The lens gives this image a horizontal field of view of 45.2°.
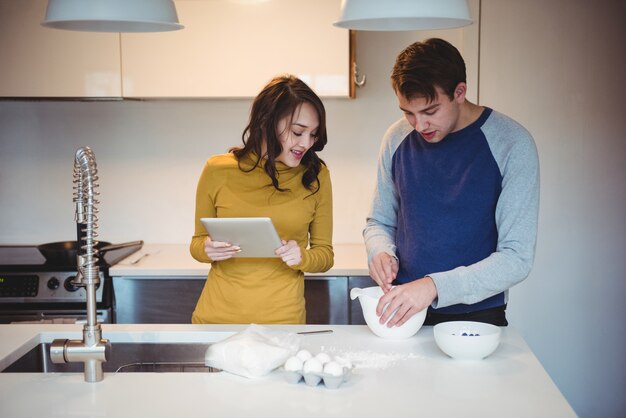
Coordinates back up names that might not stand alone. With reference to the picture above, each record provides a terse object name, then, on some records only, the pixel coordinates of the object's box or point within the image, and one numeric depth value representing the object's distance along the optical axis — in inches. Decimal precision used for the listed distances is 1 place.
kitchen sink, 79.7
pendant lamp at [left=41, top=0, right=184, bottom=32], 66.2
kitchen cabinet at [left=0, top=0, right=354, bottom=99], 122.2
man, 76.3
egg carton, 63.5
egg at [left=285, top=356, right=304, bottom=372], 64.5
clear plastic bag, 66.7
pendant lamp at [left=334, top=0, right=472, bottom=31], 62.3
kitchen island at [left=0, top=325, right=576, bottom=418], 59.9
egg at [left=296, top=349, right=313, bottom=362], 65.5
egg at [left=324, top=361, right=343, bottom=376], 63.2
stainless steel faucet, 67.2
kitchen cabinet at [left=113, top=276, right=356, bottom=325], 121.6
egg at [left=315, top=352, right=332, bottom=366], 65.0
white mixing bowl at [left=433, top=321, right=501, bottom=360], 69.2
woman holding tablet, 89.5
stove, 121.7
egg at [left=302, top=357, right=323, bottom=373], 63.8
